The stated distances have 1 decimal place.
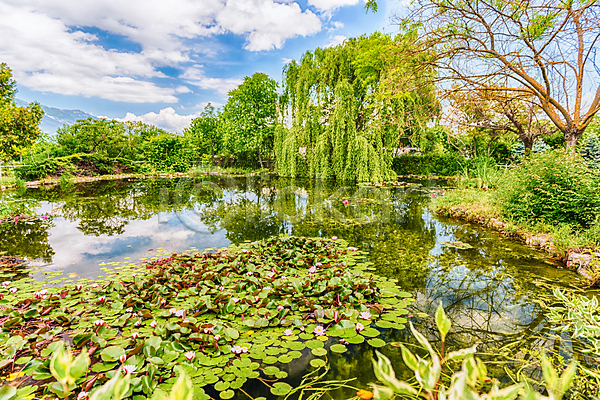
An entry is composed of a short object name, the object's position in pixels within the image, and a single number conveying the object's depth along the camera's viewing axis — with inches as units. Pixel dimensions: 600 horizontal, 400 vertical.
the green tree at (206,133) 968.9
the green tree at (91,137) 670.5
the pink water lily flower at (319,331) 85.2
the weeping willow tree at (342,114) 455.5
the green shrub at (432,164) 652.1
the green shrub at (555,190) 159.5
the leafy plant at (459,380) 19.2
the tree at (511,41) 169.2
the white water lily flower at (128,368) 62.3
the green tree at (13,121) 269.0
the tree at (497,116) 220.8
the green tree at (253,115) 810.2
